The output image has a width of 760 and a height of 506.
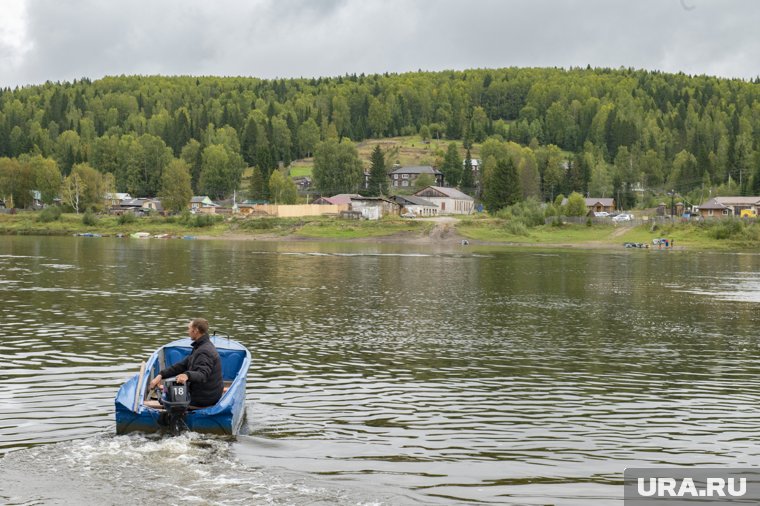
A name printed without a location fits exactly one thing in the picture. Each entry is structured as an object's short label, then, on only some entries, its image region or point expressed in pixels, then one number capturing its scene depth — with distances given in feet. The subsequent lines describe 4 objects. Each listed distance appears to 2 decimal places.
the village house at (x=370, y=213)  634.84
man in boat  73.43
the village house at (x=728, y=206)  605.73
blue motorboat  71.05
